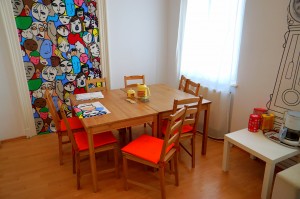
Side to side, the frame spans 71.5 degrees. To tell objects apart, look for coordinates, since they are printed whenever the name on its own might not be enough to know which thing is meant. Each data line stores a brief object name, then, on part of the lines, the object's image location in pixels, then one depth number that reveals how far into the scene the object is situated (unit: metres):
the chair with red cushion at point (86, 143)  1.94
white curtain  2.63
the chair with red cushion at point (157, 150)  1.73
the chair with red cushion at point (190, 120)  2.04
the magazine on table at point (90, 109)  2.00
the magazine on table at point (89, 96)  2.46
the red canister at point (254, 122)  2.25
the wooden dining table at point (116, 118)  1.84
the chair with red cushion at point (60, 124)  2.17
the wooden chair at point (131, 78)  3.03
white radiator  2.86
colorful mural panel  2.83
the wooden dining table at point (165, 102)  2.14
